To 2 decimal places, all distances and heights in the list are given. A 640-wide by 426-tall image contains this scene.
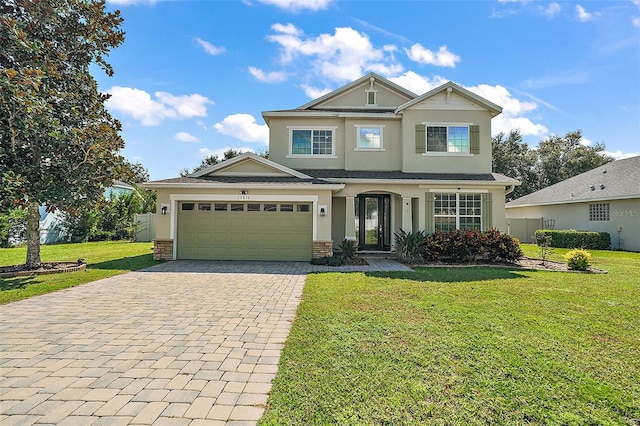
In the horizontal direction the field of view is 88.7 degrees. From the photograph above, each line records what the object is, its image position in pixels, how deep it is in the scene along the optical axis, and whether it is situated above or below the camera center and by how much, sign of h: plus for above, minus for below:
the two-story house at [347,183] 12.57 +1.74
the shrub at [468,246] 12.11 -0.74
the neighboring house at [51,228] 18.92 -0.20
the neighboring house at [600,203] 17.31 +1.42
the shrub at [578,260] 10.84 -1.13
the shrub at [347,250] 12.25 -0.92
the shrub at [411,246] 12.39 -0.77
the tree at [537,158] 36.47 +7.70
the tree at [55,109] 8.17 +3.18
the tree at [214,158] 30.09 +7.08
